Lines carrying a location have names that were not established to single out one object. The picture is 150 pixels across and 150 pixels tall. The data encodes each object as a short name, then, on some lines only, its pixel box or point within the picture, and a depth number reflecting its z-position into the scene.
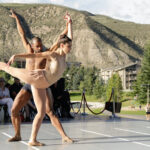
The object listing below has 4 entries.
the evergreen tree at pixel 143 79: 82.12
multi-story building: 155.38
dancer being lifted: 6.22
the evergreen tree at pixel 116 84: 106.17
